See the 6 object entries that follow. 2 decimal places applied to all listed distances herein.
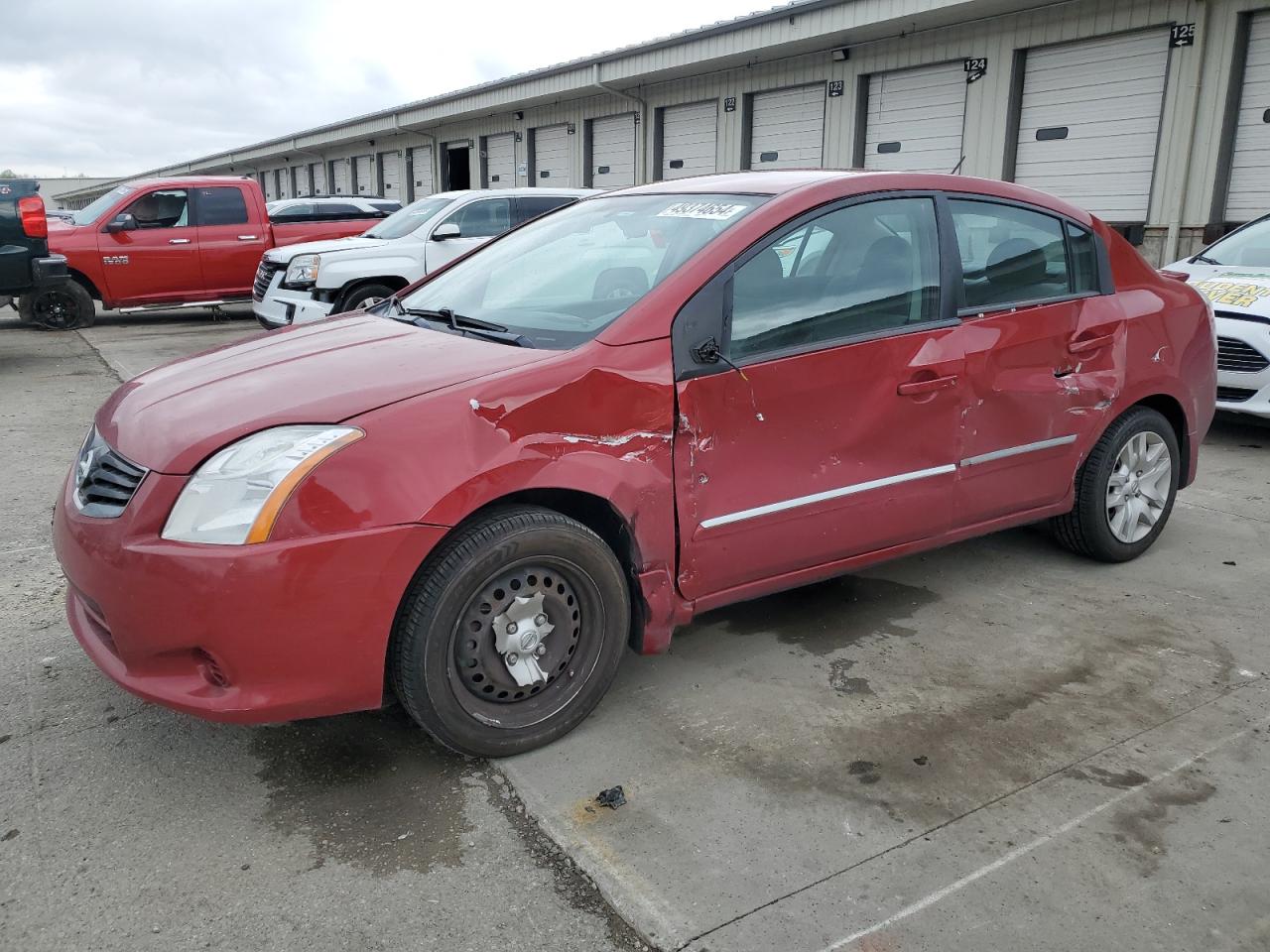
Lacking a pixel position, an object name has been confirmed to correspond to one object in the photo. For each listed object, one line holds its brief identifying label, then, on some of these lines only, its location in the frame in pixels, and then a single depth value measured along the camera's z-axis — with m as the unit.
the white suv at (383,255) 9.22
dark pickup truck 9.17
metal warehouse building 10.60
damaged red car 2.49
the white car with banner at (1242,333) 6.32
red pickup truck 12.05
